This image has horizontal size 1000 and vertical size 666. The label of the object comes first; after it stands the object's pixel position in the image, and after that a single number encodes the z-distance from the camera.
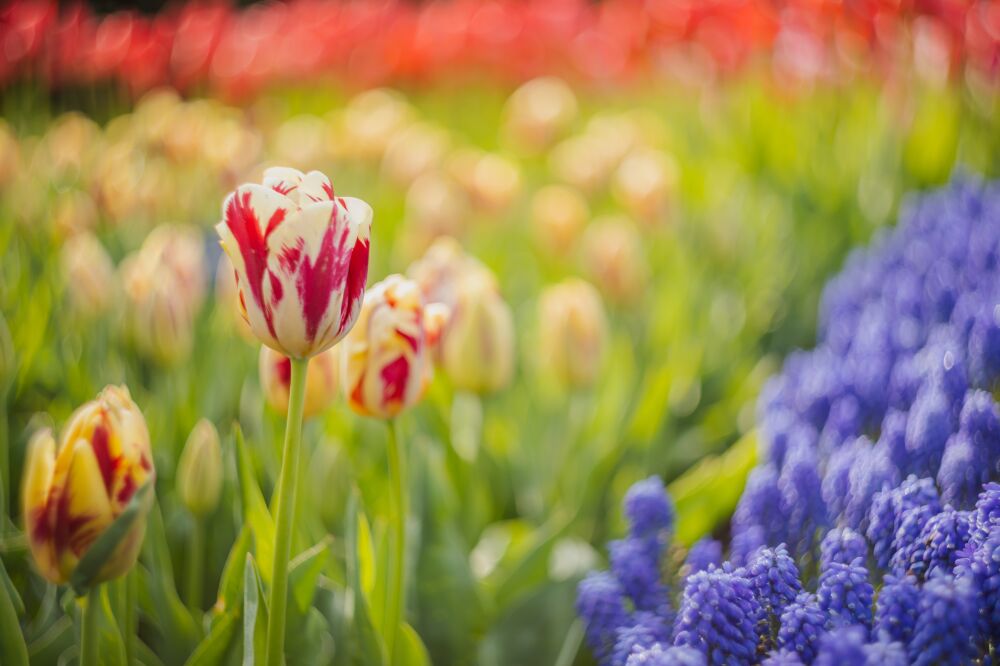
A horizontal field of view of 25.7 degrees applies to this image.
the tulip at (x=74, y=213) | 1.33
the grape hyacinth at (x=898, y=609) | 0.68
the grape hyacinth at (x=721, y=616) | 0.69
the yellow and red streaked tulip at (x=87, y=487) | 0.74
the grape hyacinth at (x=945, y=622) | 0.67
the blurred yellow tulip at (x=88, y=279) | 1.03
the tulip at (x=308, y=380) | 0.84
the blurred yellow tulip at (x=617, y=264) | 1.19
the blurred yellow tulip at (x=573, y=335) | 0.98
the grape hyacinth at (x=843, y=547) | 0.72
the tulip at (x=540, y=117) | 2.02
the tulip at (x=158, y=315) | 0.97
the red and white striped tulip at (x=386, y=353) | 0.79
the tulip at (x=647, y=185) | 1.43
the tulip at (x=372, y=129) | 1.84
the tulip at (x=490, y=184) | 1.48
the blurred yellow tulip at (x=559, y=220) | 1.39
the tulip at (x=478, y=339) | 0.92
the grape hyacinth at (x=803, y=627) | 0.69
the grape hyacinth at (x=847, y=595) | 0.70
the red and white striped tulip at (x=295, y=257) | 0.71
